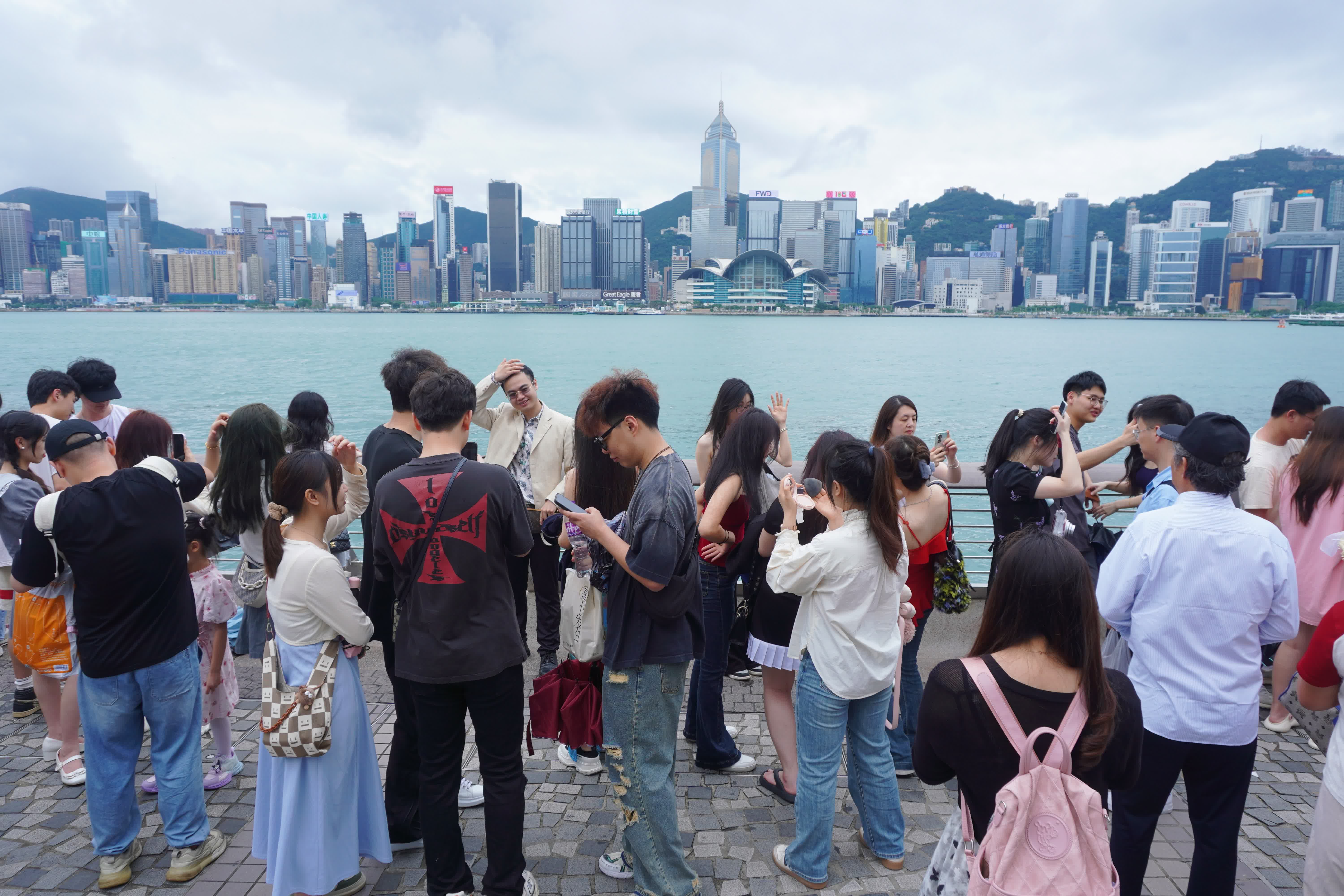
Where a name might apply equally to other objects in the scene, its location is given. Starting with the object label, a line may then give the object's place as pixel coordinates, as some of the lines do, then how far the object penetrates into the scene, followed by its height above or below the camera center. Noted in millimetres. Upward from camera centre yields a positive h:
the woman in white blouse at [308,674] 2654 -1176
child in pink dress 3543 -1381
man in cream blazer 4492 -700
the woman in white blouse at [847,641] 2648 -1052
